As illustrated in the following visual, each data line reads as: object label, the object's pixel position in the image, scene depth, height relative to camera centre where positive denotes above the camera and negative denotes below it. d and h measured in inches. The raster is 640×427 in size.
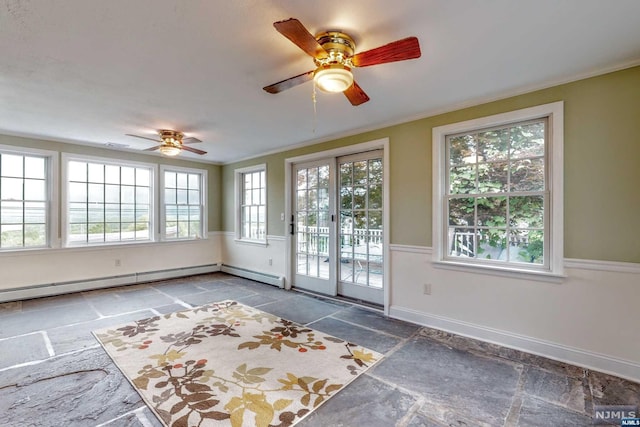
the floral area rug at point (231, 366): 75.0 -49.7
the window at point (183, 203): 227.5 +9.9
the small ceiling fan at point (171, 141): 158.6 +40.3
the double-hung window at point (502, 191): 105.7 +9.2
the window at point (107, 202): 188.9 +9.4
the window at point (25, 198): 167.6 +10.2
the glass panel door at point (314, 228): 179.3 -8.5
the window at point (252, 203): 225.3 +9.6
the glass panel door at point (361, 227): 157.6 -7.0
